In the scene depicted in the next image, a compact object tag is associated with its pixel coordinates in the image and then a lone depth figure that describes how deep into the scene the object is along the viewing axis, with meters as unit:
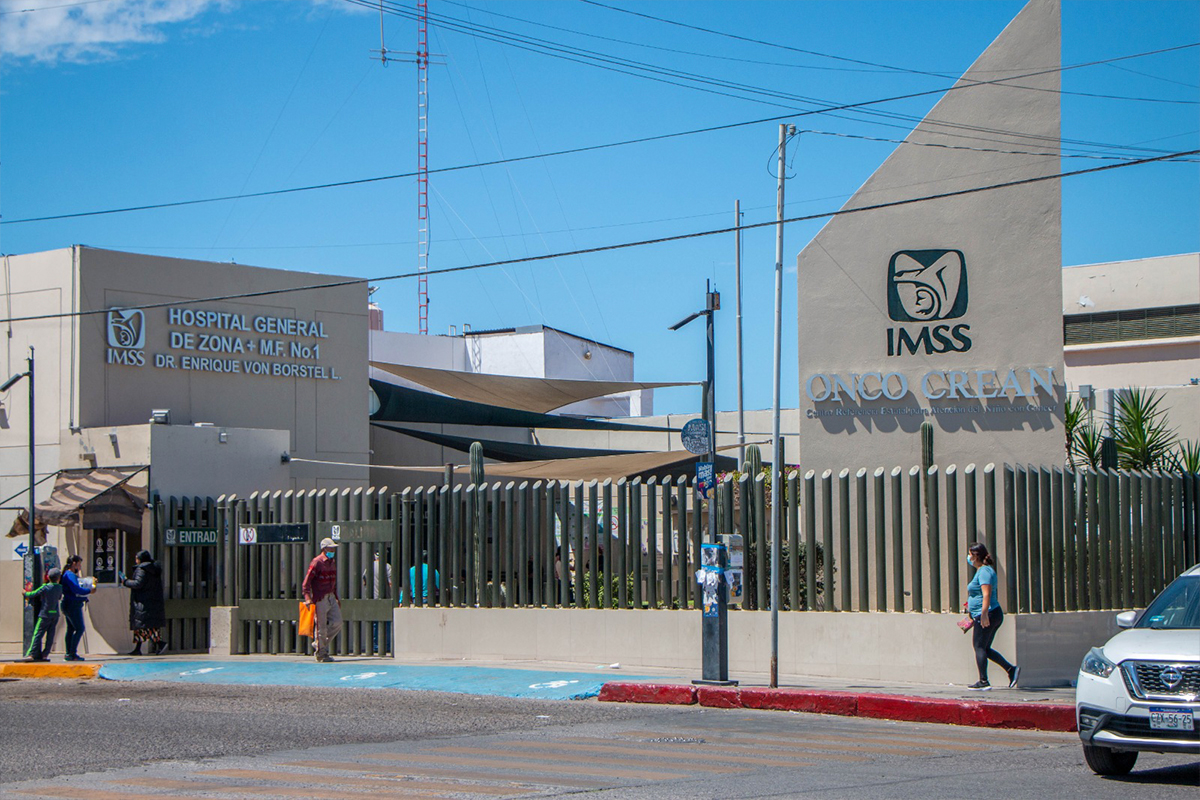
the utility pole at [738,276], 32.62
